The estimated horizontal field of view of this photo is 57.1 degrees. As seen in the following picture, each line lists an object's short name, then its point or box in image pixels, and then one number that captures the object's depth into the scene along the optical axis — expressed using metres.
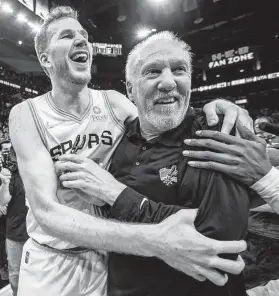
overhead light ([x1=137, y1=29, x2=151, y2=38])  11.28
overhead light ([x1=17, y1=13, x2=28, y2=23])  7.10
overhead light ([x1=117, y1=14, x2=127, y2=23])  11.79
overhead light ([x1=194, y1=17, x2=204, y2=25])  11.13
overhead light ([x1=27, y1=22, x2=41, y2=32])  7.88
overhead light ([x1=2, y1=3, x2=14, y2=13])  6.27
